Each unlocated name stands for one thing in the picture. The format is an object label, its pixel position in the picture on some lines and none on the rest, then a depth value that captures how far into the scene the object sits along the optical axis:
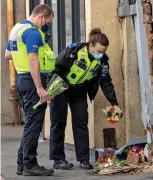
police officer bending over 15.71
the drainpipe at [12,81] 25.69
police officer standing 14.95
